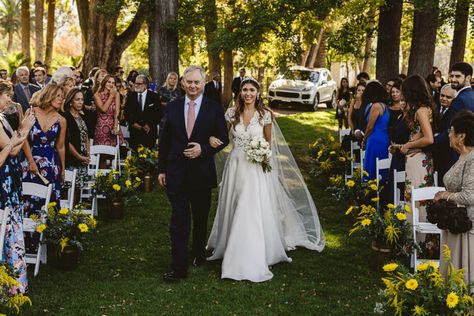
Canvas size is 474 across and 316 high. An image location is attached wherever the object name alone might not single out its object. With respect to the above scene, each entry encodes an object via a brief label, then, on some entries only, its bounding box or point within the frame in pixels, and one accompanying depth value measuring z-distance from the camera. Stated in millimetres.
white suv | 25172
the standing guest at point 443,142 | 7199
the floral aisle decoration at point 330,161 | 11124
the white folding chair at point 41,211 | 6395
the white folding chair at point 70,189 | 7262
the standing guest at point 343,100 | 15758
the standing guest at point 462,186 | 4617
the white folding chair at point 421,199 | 6227
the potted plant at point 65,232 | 6484
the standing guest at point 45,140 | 6742
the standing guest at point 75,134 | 8102
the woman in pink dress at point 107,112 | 10117
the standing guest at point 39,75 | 12156
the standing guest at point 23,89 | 11617
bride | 6484
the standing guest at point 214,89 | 17438
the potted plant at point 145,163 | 10722
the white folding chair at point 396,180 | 7324
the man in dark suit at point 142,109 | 11484
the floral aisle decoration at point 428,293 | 4277
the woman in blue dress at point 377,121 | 8969
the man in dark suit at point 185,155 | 6312
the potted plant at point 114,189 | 8836
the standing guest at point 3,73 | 14486
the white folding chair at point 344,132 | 11736
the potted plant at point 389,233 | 6316
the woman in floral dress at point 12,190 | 5398
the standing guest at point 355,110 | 10961
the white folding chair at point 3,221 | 4813
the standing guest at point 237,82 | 20672
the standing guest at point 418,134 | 6793
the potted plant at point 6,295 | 4191
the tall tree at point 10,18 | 64113
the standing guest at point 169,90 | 13031
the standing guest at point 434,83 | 11505
